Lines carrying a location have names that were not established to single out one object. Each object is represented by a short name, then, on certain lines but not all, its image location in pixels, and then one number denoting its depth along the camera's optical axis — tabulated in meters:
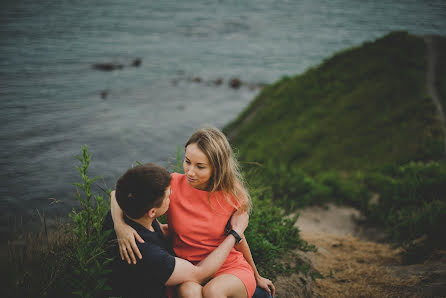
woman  2.44
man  1.94
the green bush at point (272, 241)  3.53
